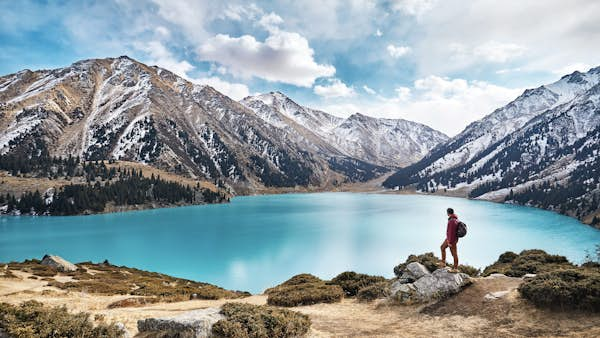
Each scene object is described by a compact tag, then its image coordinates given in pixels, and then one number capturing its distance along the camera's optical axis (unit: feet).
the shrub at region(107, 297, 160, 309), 71.87
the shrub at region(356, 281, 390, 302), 67.84
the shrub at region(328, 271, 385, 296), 77.30
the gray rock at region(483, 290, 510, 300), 53.26
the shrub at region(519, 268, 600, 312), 44.09
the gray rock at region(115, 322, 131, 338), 39.89
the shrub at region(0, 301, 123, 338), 34.37
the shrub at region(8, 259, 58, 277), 121.80
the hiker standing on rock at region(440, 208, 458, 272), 60.85
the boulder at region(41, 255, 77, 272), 136.87
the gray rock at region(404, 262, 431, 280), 65.93
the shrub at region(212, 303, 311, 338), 38.45
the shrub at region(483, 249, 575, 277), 77.62
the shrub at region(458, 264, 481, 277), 78.95
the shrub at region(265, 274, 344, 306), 69.67
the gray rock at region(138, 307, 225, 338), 38.01
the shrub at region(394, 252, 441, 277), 70.38
